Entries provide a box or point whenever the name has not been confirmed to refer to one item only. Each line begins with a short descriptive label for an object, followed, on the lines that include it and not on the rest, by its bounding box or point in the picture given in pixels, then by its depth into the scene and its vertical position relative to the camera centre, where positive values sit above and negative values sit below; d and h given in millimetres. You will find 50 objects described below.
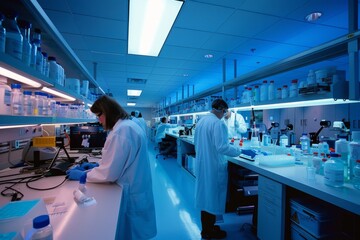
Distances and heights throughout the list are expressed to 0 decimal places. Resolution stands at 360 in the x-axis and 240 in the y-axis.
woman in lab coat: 1260 -371
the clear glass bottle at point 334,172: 1148 -300
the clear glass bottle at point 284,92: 1885 +371
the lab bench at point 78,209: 745 -459
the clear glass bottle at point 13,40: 815 +382
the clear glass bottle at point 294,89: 1775 +388
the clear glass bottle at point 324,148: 1777 -218
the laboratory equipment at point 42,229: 567 -359
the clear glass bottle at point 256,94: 2301 +419
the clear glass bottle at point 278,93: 1979 +377
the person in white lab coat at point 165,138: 5976 -519
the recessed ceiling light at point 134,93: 7678 +1430
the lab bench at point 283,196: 1204 -591
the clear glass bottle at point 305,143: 2023 -200
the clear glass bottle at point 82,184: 1121 -399
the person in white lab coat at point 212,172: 1868 -520
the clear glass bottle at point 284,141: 2283 -192
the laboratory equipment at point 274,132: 2635 -91
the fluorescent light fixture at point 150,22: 1939 +1333
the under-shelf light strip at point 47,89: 1454 +280
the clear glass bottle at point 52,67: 1383 +434
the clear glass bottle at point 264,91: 2168 +438
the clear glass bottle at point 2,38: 746 +355
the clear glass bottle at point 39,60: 1096 +391
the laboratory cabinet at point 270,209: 1393 -702
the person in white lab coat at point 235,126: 3697 -13
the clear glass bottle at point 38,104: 1237 +123
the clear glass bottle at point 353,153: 1238 -182
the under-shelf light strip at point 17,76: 905 +264
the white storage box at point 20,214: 718 -428
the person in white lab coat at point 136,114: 6140 +339
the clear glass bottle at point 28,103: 1128 +118
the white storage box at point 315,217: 1237 -661
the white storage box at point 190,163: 3683 -852
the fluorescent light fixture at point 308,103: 1586 +250
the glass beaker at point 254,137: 2665 -178
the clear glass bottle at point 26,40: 923 +437
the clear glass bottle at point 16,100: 1021 +124
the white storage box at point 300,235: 1272 -813
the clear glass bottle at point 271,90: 2088 +430
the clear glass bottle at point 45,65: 1211 +405
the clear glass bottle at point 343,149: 1377 -176
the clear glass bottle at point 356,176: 1153 -322
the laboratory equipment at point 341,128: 1820 -6
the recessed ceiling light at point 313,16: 2078 +1344
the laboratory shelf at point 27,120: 753 +9
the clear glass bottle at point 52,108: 1445 +121
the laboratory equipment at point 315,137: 2059 -130
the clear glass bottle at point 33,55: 1015 +393
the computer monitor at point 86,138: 2451 -224
